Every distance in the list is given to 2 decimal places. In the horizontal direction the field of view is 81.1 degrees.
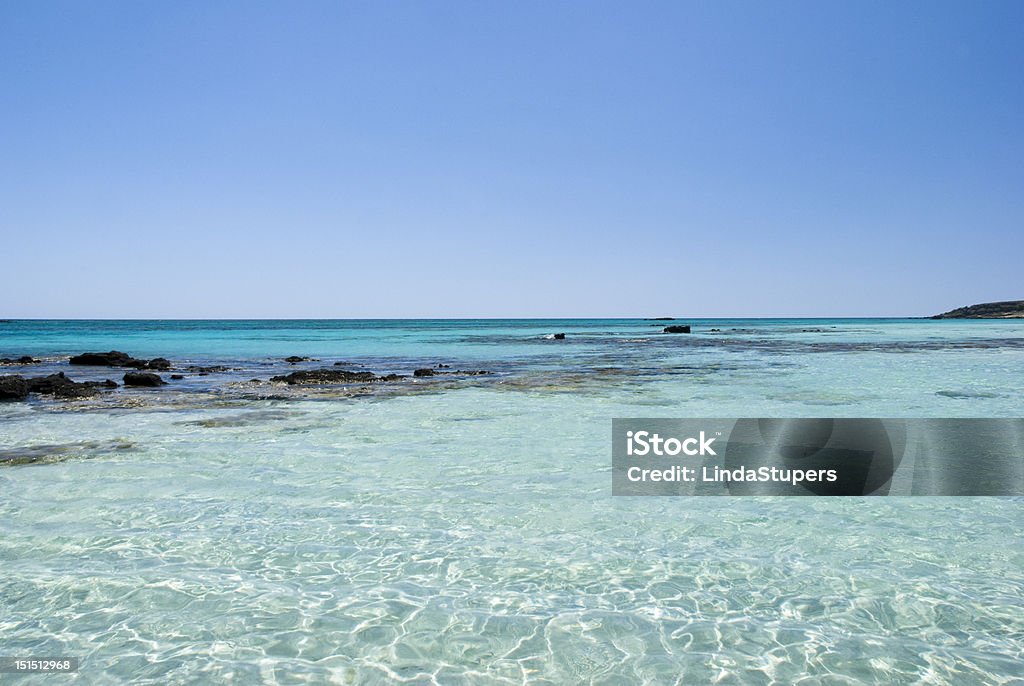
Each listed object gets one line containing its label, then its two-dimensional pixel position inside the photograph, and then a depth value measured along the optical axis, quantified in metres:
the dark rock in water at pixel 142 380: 21.72
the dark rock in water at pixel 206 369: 27.96
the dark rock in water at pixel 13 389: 18.64
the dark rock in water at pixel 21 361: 33.31
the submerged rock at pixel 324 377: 23.12
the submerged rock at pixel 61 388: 19.09
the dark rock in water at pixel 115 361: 30.87
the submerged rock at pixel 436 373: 26.22
